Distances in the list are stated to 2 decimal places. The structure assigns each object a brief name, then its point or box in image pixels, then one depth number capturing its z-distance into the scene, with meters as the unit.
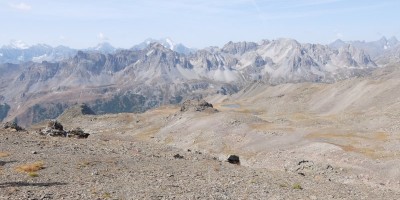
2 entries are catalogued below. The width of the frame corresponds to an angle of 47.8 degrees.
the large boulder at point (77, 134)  72.19
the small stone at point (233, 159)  61.56
